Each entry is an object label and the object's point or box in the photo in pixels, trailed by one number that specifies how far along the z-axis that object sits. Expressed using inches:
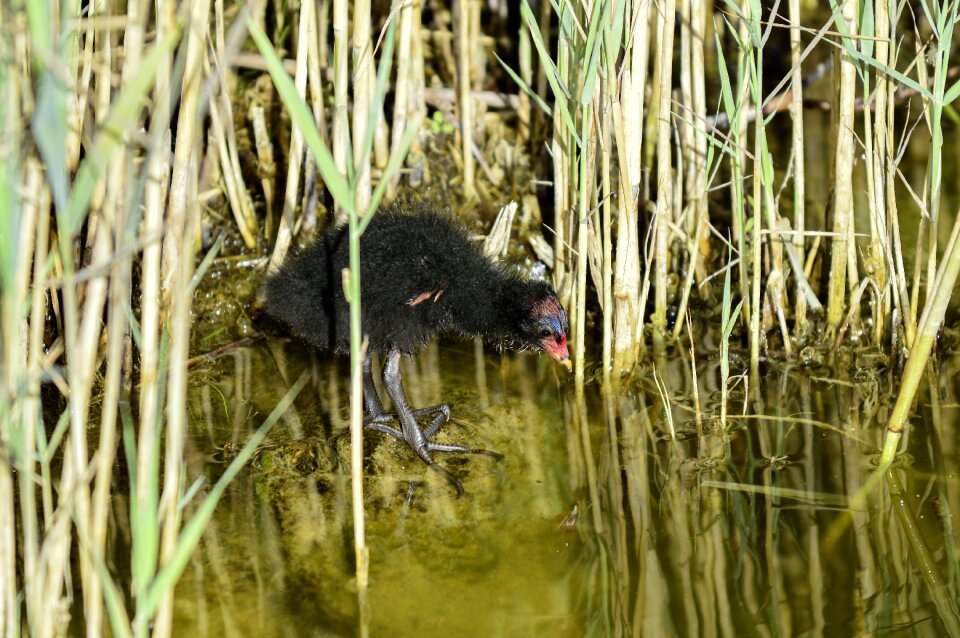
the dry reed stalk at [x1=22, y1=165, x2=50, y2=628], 164.1
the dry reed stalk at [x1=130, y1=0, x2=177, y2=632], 157.2
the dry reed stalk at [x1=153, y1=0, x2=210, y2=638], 155.4
